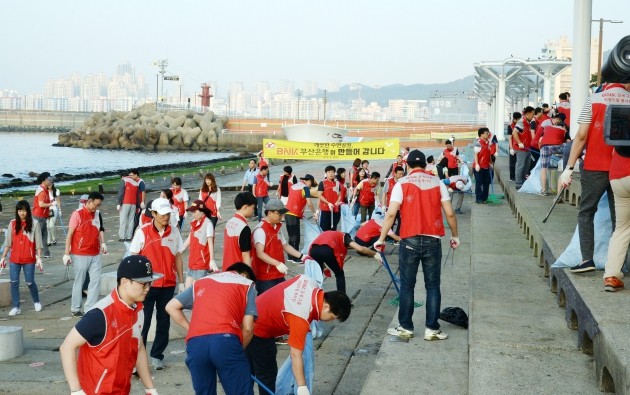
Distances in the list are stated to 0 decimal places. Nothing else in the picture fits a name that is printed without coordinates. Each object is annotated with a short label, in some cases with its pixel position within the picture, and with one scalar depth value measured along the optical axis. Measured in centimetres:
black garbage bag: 917
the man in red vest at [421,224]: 829
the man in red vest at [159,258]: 923
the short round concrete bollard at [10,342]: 975
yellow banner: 3294
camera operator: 711
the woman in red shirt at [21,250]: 1265
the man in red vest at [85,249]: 1200
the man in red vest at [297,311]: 620
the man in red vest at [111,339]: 525
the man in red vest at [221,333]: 581
